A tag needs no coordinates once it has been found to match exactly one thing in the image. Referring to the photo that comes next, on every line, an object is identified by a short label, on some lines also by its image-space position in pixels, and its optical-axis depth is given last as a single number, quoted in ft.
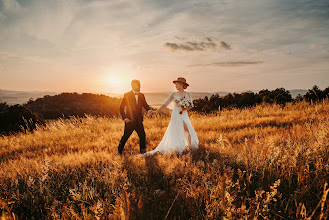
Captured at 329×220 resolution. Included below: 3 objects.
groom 21.30
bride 22.50
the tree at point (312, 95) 59.84
